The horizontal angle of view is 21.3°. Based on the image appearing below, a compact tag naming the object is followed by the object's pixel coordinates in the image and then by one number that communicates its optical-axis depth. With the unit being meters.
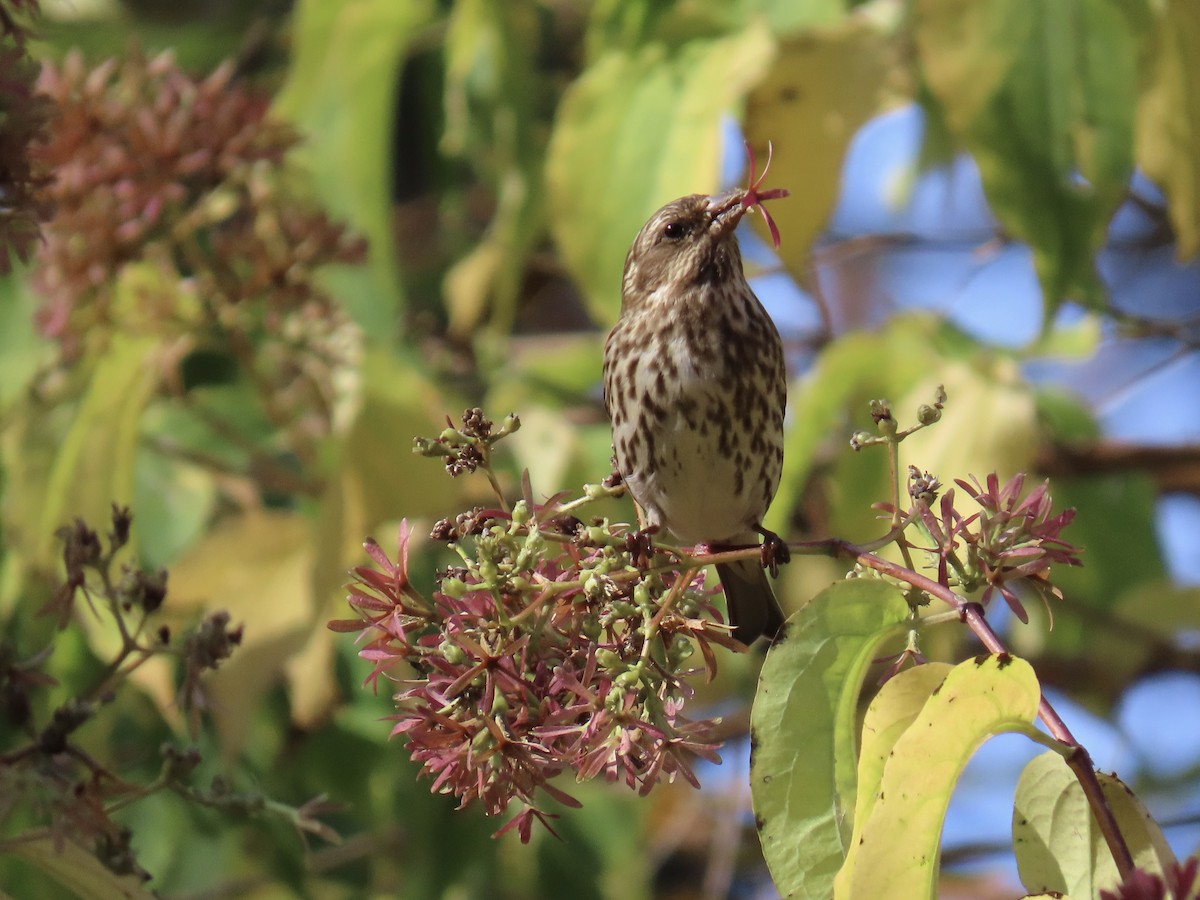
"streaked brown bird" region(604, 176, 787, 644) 7.24
